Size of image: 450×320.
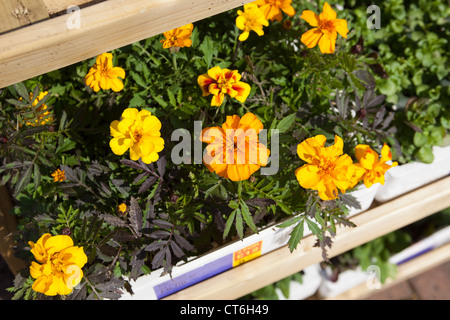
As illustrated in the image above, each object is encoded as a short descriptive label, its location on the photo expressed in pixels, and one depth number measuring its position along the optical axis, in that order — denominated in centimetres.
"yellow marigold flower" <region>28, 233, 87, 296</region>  72
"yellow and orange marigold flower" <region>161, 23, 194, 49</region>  86
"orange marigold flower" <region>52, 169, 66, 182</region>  93
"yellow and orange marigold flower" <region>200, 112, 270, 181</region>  70
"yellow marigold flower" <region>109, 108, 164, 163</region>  78
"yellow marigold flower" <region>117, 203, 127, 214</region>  87
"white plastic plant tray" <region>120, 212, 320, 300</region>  96
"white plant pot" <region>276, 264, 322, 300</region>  166
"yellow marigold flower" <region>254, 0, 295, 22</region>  93
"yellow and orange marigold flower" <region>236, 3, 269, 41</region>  90
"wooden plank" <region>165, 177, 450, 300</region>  111
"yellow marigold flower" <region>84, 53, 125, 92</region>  88
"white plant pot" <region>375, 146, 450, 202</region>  119
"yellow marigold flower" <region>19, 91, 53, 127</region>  94
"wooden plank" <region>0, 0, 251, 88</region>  53
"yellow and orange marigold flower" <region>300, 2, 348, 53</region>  90
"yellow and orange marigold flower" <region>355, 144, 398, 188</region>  87
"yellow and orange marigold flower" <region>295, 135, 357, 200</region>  76
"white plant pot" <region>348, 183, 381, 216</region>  107
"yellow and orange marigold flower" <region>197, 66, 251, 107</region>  80
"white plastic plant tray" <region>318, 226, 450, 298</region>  172
